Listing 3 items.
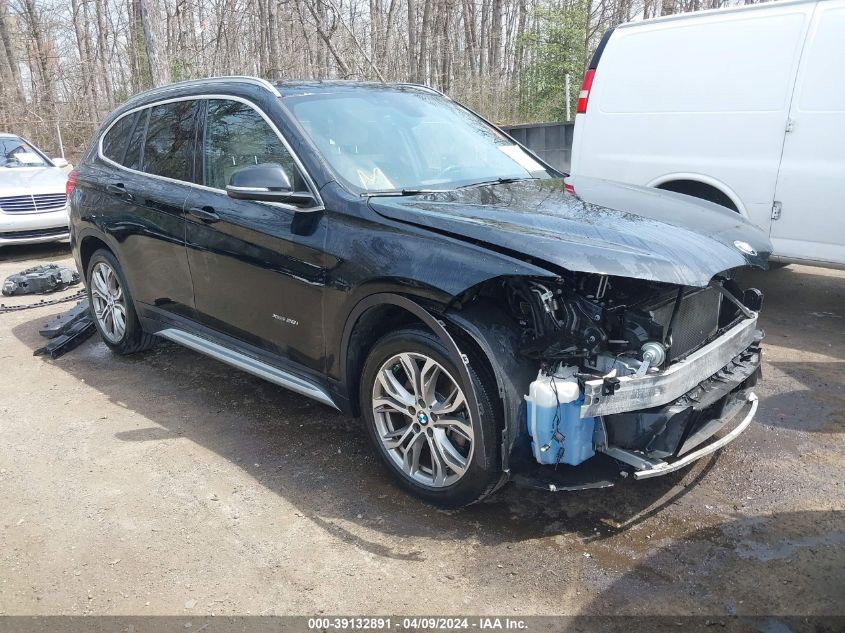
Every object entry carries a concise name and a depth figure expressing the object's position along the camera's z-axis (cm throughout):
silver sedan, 939
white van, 525
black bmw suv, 279
